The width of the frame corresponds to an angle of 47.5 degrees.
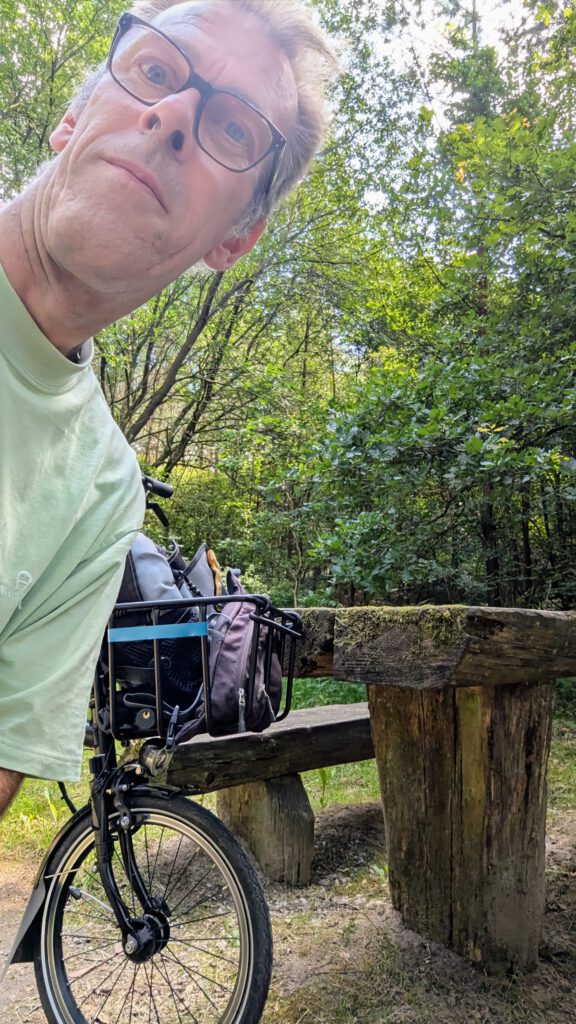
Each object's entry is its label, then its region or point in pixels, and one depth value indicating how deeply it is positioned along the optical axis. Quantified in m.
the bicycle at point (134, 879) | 1.53
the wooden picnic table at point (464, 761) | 1.68
